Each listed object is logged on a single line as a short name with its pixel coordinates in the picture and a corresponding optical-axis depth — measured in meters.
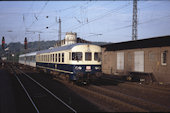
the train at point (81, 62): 15.12
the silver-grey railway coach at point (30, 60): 33.08
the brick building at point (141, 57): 19.69
